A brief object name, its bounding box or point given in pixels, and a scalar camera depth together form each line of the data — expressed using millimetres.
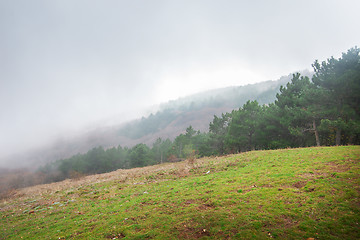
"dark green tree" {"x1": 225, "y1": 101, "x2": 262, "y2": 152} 46219
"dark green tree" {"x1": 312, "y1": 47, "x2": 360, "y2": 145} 26484
